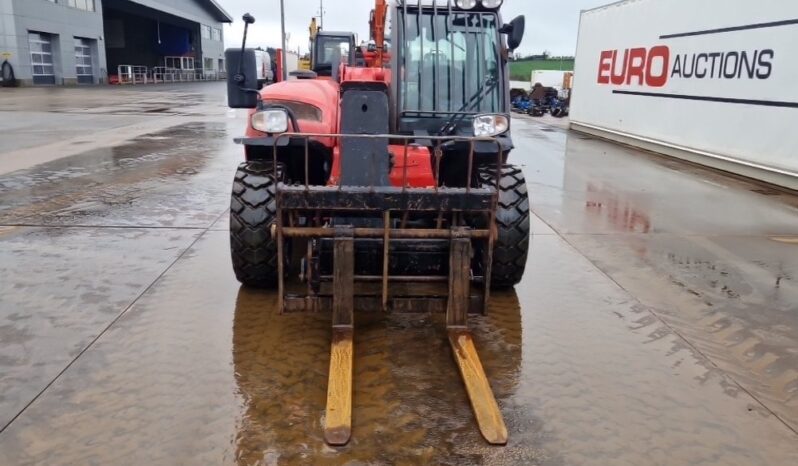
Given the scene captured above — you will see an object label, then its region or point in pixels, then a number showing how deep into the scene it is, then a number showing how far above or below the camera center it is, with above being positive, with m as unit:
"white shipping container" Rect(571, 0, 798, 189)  10.16 +0.24
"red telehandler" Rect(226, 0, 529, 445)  3.69 -0.66
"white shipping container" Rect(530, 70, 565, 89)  32.31 +0.54
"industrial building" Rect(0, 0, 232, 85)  36.09 +2.79
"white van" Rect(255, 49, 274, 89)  26.90 +0.71
